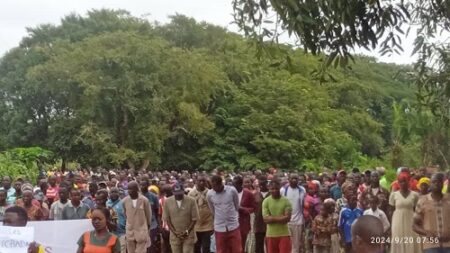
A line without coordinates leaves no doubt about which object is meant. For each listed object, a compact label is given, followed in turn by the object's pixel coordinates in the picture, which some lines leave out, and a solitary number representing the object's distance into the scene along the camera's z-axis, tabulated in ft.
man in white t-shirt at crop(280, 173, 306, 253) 45.29
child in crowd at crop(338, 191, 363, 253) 40.06
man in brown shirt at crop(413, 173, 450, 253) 29.71
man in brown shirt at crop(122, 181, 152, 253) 41.47
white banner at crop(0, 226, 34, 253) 23.71
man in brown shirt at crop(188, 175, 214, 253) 45.57
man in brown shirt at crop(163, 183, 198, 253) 42.93
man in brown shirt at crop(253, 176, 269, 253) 47.98
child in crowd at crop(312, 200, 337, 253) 40.84
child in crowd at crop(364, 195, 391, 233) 39.47
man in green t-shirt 41.81
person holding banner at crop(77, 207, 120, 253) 26.86
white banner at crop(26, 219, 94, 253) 37.40
